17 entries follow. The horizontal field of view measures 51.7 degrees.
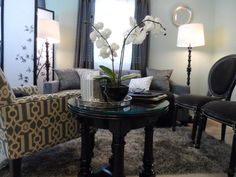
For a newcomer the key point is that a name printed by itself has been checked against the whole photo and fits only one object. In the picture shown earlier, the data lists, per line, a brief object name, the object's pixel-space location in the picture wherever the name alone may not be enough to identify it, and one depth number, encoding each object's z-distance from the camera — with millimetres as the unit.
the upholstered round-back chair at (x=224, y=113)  1914
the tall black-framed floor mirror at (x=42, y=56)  4020
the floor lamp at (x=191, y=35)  3877
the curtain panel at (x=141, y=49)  4375
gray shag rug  2062
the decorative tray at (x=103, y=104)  1485
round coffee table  1389
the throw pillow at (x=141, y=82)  3682
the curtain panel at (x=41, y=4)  4074
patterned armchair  1602
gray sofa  3462
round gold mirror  4547
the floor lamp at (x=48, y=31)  3609
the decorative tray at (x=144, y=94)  1702
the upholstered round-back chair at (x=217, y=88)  2740
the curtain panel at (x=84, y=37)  4238
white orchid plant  1574
